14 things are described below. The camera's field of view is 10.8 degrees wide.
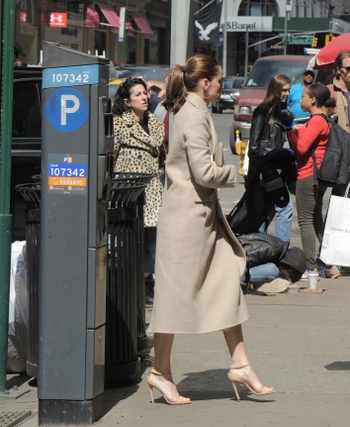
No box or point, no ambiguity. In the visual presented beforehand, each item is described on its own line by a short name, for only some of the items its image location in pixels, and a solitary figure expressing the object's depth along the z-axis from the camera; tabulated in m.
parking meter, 8.88
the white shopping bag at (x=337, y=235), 10.86
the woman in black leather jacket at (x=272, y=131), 17.91
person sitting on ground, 16.28
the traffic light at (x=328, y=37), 56.99
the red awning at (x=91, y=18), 85.00
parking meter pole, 9.94
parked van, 44.09
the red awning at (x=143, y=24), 99.19
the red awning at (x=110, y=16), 88.00
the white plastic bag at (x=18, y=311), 11.19
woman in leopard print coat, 14.05
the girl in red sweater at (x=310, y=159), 16.95
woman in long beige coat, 9.67
